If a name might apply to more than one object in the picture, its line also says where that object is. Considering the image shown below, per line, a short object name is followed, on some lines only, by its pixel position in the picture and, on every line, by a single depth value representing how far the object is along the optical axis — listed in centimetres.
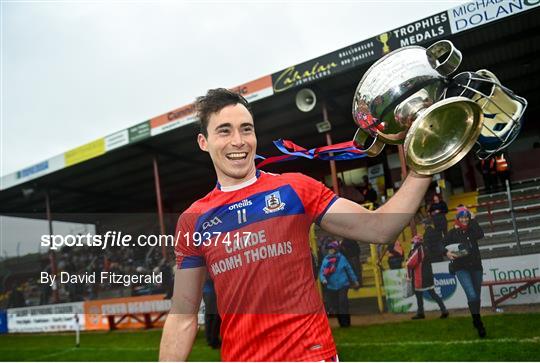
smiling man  163
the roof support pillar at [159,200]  930
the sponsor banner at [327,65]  715
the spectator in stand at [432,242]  609
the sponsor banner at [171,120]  874
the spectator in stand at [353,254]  726
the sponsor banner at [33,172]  1154
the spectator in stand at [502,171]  987
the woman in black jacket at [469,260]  542
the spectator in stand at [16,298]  793
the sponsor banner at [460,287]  550
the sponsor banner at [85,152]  1040
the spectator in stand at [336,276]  715
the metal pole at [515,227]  575
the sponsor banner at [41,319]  1023
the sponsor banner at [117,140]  983
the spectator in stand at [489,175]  996
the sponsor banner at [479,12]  647
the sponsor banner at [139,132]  952
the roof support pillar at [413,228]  643
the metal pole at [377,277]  747
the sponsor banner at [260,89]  783
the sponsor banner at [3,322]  1402
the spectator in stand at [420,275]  643
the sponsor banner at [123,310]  761
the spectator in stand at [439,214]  616
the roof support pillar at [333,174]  729
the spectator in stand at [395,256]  722
